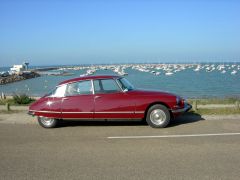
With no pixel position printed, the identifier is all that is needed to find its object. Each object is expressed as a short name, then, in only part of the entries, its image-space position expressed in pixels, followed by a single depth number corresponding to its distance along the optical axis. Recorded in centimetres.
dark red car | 1016
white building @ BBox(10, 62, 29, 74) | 13958
